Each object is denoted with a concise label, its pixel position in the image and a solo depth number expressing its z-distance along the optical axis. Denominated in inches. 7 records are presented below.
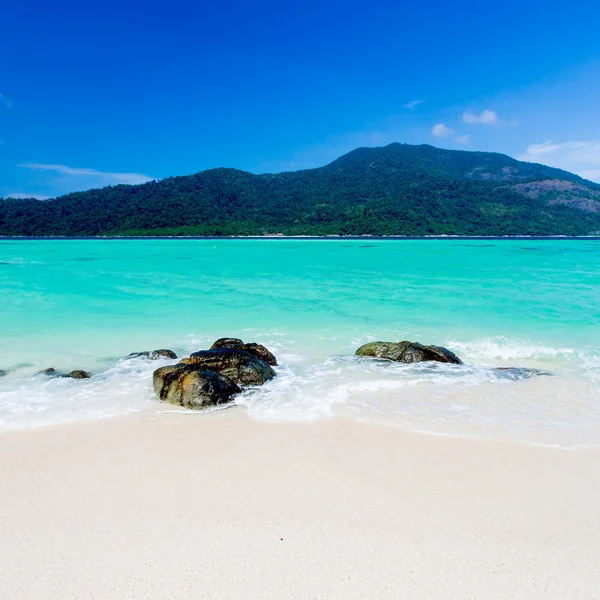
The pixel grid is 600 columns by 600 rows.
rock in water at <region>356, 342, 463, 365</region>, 364.8
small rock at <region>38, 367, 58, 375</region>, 334.0
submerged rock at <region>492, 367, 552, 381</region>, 326.6
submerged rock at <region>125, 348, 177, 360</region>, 375.2
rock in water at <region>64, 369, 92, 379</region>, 322.3
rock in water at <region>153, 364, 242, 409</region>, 264.1
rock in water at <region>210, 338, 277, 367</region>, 357.9
